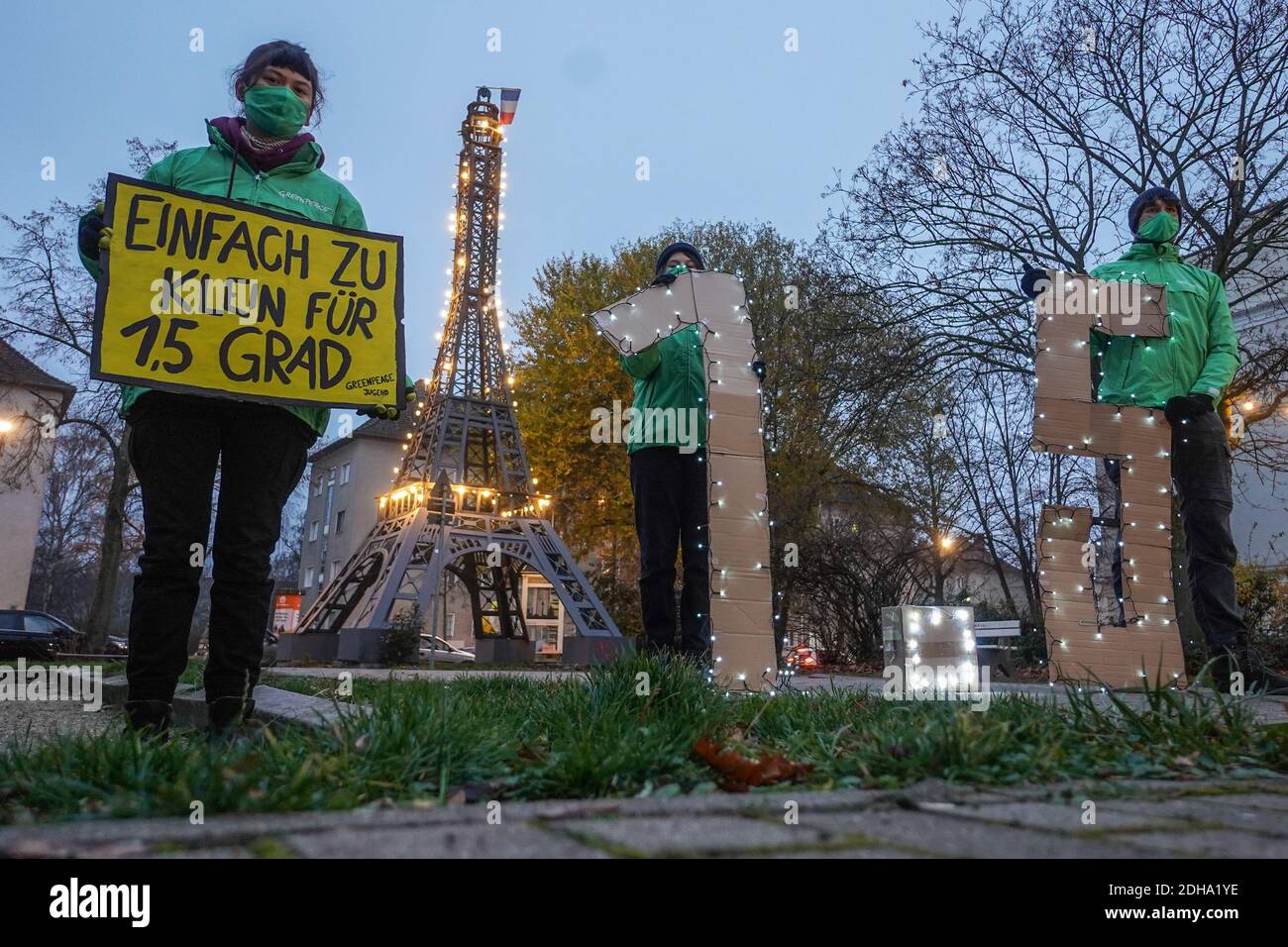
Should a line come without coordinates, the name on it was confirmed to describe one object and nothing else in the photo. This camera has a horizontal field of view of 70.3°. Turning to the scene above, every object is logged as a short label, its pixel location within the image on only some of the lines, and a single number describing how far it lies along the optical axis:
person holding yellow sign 2.80
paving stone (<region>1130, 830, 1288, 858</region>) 1.15
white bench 10.00
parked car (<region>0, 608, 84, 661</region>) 19.88
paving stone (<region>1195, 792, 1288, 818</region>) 1.53
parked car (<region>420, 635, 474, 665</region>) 23.87
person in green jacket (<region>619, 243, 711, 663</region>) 4.50
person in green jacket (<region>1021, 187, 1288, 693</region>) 4.36
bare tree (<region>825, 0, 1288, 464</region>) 8.78
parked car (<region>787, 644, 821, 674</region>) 11.28
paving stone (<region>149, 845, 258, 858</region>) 1.05
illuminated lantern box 5.56
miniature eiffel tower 16.42
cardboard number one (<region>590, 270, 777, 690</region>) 4.25
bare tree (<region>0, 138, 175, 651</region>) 17.34
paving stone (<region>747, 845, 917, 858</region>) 1.09
